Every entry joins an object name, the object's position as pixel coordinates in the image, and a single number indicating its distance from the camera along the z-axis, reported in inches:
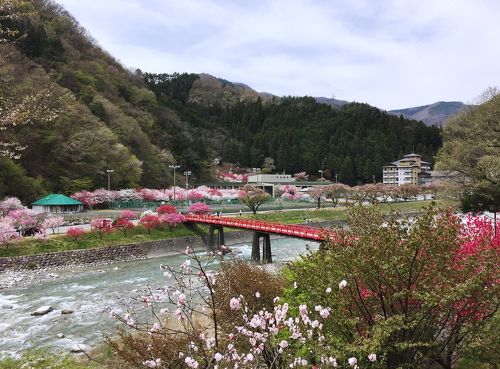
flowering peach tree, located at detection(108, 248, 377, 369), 219.1
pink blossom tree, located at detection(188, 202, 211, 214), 1920.9
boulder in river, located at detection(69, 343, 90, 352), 540.4
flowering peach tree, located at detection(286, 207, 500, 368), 267.1
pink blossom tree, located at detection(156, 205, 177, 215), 1687.0
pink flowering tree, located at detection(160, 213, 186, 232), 1596.9
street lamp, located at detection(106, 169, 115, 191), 2150.3
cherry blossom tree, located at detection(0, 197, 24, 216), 1462.8
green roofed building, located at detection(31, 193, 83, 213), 1729.8
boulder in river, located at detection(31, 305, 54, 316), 733.7
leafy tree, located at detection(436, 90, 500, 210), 1042.1
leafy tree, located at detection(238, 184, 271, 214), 2065.1
